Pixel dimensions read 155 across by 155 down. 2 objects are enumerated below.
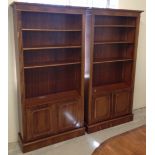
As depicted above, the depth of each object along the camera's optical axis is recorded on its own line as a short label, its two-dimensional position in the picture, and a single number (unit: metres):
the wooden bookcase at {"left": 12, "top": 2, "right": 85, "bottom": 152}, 2.51
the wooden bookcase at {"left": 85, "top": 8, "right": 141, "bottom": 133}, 3.01
